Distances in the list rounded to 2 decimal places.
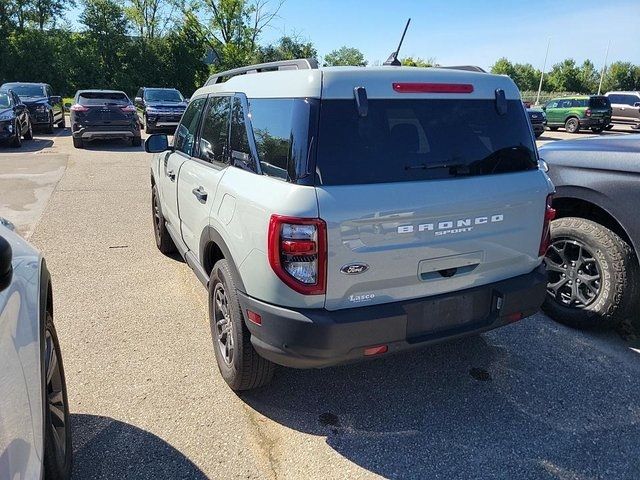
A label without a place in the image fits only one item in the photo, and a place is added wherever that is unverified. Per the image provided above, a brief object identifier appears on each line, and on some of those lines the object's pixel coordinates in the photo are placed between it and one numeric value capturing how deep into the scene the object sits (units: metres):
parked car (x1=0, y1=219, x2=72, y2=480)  1.39
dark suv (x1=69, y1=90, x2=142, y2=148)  14.24
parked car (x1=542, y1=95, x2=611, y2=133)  23.78
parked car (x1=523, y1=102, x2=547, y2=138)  20.20
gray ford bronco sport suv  2.33
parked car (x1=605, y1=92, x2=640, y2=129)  25.22
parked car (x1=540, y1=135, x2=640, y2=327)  3.59
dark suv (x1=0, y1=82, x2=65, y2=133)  17.11
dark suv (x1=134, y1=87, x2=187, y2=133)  18.03
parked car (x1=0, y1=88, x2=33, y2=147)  13.59
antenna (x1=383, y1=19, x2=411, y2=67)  3.50
